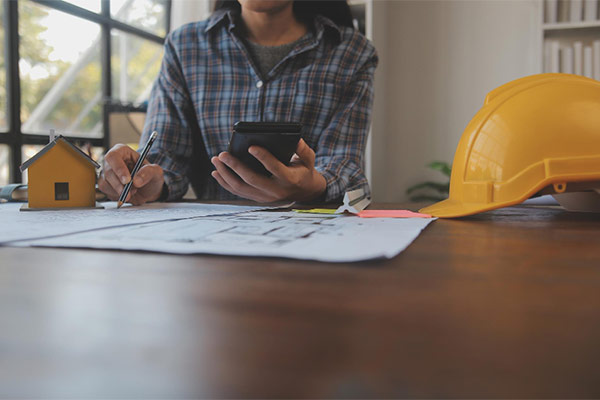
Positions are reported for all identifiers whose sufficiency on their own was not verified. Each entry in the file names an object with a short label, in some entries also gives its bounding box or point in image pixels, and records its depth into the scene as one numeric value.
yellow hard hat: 0.56
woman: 1.23
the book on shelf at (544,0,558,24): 2.32
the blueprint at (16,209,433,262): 0.32
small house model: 0.73
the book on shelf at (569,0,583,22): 2.29
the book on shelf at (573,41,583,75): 2.26
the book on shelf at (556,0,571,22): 2.35
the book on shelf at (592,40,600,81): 2.25
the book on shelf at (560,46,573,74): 2.26
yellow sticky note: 0.64
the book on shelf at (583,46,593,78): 2.25
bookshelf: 2.26
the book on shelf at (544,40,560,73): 2.30
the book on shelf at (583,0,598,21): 2.27
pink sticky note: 0.58
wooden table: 0.13
